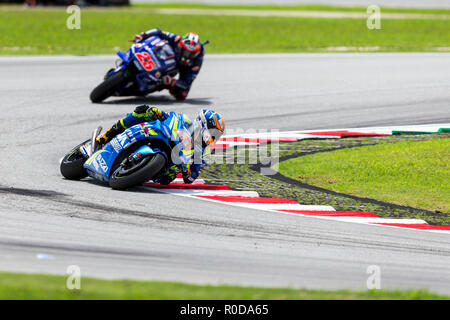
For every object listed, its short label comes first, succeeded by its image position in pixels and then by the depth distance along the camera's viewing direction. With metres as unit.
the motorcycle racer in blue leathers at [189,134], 18.75
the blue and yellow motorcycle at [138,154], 18.02
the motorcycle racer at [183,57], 29.94
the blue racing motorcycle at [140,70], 29.64
